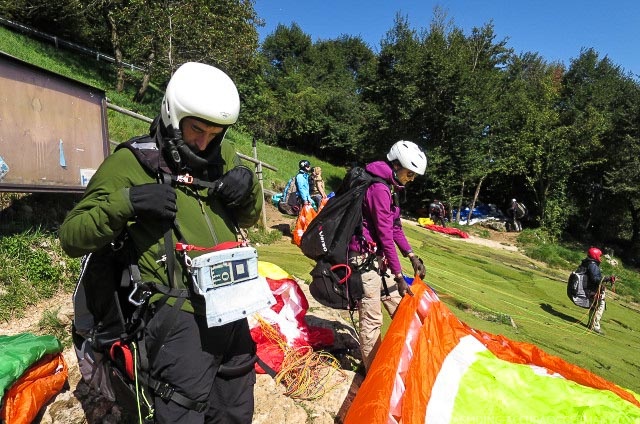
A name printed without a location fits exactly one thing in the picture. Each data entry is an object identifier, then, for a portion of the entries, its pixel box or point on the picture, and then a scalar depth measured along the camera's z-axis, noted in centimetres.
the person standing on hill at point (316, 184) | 891
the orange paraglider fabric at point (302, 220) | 780
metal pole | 779
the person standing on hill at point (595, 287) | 709
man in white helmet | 160
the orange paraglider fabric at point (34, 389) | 233
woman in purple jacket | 315
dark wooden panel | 367
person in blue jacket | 802
